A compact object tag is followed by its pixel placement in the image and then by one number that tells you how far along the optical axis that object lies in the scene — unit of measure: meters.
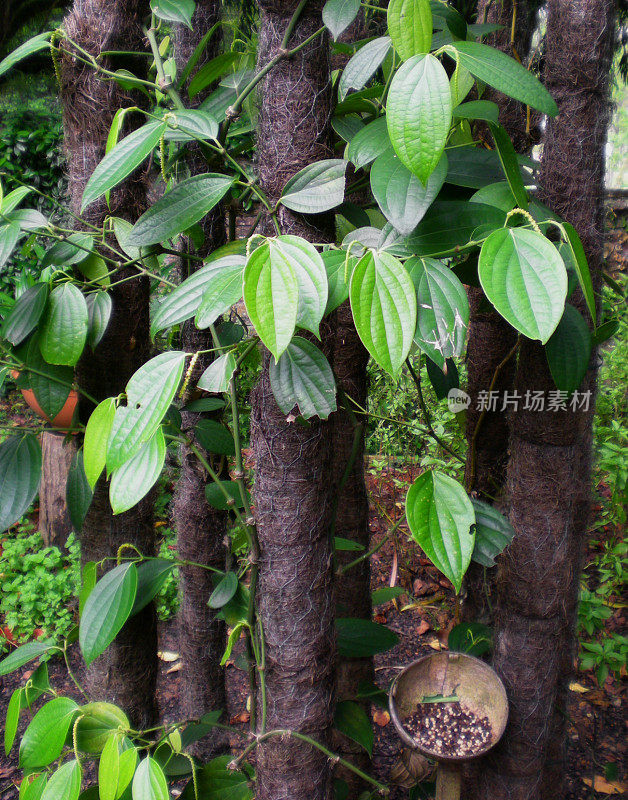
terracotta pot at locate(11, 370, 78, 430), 2.47
